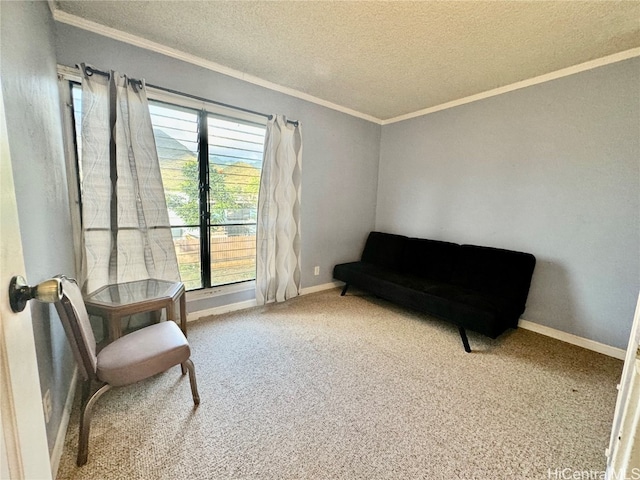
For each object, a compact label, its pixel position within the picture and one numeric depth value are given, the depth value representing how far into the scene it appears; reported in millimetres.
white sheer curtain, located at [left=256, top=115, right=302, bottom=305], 2770
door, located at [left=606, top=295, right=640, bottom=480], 758
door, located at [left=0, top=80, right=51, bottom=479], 513
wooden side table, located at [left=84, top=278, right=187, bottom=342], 1634
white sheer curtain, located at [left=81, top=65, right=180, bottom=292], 1924
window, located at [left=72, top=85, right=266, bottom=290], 2352
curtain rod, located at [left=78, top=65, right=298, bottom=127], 1881
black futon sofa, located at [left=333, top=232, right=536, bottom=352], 2230
